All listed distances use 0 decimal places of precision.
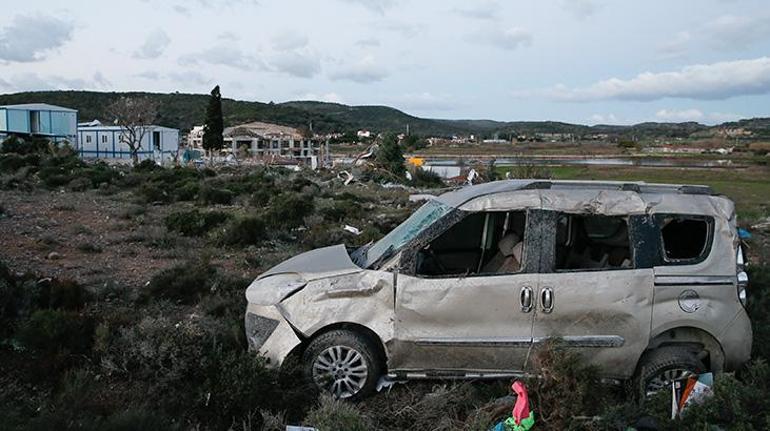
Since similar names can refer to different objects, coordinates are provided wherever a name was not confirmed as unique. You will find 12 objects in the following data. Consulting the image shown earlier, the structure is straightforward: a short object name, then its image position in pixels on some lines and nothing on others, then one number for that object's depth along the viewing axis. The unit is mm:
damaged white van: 5098
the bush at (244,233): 12695
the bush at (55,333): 5668
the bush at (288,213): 14805
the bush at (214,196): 21078
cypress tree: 64850
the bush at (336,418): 4031
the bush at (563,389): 4301
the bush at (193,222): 13848
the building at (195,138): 85738
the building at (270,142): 82625
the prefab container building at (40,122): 58500
